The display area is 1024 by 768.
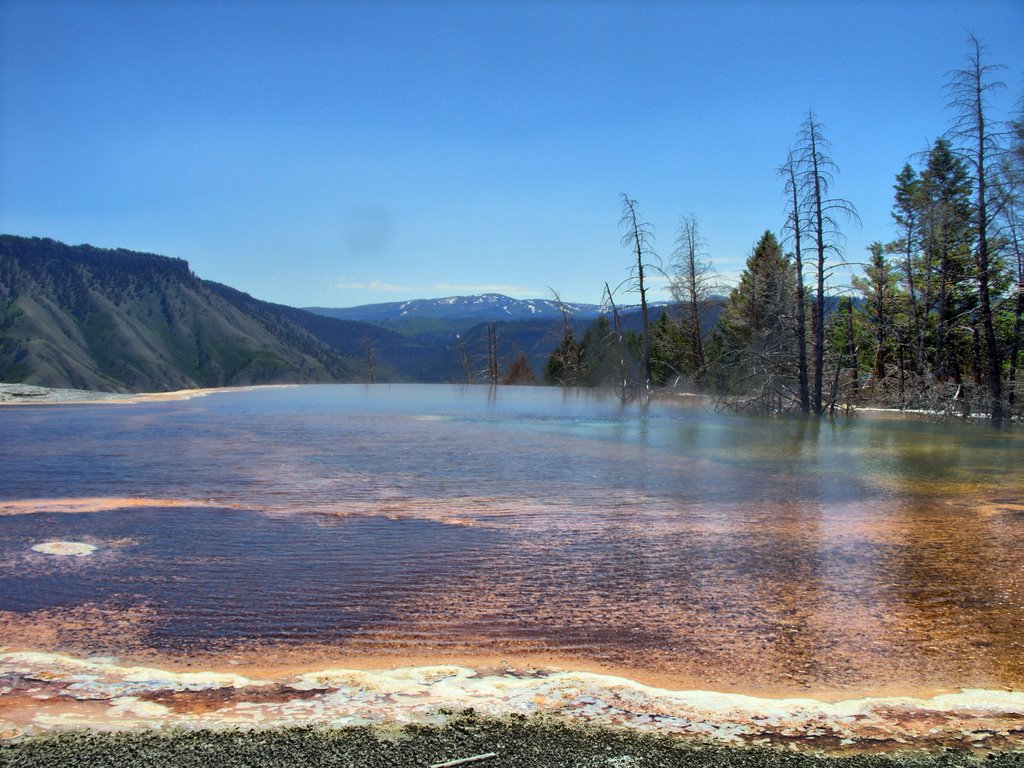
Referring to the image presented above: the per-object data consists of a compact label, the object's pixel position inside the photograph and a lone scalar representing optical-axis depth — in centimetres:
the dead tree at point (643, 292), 2681
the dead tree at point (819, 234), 1994
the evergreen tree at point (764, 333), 2131
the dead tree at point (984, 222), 1819
